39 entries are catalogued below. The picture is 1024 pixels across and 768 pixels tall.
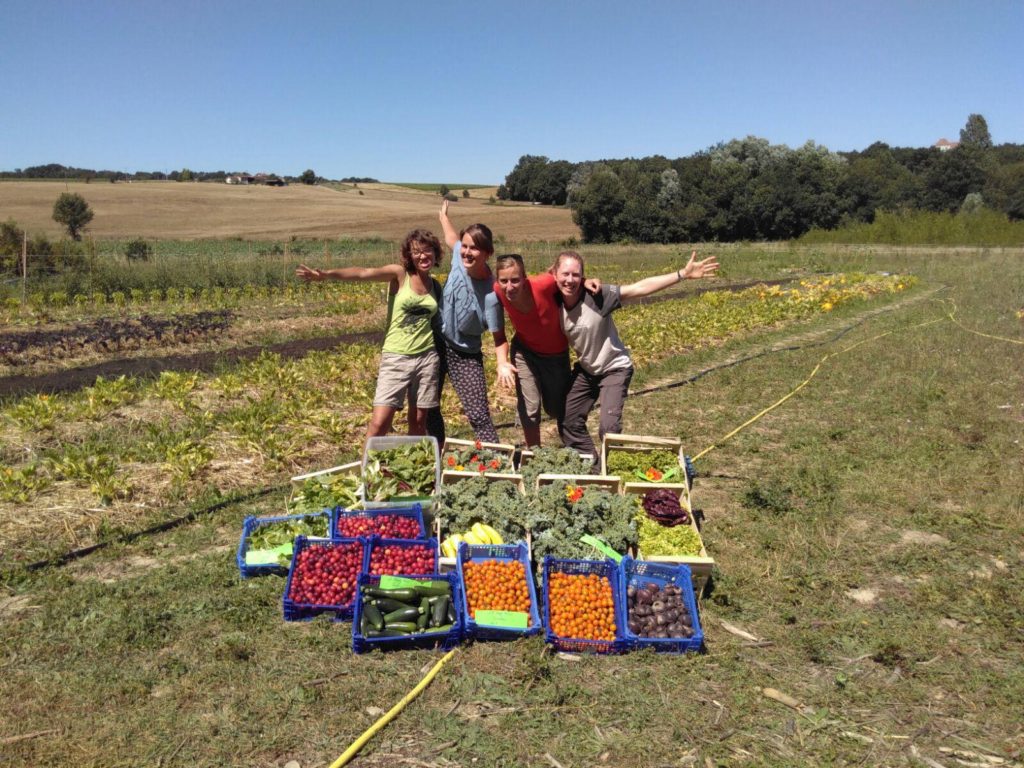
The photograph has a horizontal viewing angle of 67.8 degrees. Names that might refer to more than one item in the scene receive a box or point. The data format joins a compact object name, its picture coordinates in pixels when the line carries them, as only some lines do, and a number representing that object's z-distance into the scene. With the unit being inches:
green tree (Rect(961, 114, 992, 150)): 4963.1
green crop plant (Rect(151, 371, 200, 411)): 369.7
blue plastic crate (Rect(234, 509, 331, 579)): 201.5
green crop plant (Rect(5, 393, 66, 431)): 324.2
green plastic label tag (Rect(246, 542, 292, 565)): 201.6
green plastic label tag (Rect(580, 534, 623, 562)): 197.3
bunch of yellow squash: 198.4
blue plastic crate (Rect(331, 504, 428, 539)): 209.4
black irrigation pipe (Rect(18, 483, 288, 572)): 212.5
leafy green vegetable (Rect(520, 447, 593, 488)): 237.0
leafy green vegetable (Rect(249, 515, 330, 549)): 208.1
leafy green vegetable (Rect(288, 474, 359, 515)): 223.6
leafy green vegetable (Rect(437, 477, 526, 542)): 203.8
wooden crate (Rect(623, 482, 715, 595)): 191.5
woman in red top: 235.6
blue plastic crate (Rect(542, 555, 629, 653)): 170.9
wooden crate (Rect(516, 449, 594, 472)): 249.8
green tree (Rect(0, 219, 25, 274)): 794.8
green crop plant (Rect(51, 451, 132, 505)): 252.5
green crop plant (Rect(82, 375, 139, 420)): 352.5
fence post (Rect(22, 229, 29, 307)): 715.4
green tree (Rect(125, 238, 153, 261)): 1134.3
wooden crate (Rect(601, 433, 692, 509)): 253.6
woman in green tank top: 244.4
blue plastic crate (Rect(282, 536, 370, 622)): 179.9
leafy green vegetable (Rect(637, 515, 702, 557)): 202.7
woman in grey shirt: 240.2
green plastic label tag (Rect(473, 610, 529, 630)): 173.2
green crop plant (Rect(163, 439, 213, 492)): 269.1
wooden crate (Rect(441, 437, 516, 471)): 253.0
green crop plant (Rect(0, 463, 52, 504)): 247.4
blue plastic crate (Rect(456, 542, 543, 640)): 173.5
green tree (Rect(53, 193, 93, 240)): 1819.6
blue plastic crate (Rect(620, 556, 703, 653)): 170.7
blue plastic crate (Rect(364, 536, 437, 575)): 194.5
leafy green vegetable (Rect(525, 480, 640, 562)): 196.7
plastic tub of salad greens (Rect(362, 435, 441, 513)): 214.1
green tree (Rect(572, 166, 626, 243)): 2465.6
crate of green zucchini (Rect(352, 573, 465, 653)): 169.3
